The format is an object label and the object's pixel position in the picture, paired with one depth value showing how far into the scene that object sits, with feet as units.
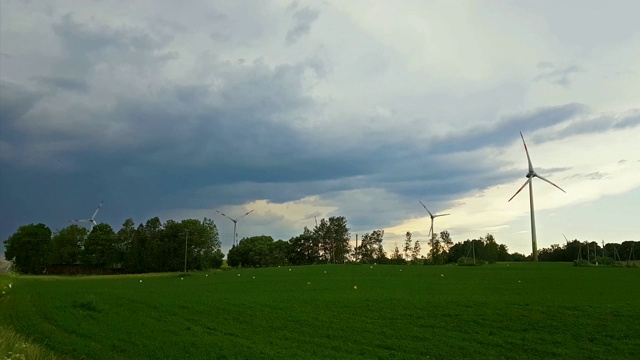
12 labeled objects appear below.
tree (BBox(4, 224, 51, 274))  380.78
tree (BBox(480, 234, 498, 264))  414.72
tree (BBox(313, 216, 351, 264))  435.53
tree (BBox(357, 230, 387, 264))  426.51
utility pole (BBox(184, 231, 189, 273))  351.09
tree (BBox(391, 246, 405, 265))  397.60
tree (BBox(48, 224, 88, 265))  388.57
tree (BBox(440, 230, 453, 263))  452.76
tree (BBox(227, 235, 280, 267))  404.16
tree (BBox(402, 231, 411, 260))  420.93
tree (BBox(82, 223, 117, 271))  385.91
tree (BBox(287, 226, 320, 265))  439.63
